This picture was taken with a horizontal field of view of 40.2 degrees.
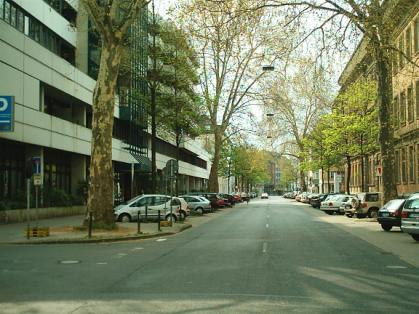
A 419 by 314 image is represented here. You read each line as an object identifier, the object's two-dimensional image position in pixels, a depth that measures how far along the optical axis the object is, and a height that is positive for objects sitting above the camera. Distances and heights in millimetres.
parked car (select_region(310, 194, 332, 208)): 55944 -1139
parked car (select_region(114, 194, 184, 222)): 29156 -992
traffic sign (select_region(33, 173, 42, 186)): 20088 +301
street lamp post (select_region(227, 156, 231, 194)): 88881 +4121
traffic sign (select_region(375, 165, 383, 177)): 32916 +1029
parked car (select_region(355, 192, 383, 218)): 33312 -891
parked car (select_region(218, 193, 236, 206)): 58906 -1100
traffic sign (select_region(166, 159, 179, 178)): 26000 +980
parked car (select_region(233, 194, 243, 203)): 75081 -1297
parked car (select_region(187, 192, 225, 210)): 48344 -878
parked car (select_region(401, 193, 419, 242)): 18203 -901
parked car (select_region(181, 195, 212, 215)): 41406 -1091
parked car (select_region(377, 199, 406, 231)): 23547 -1077
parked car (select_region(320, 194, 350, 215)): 42562 -1145
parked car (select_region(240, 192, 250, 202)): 86469 -1188
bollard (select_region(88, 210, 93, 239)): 19112 -1403
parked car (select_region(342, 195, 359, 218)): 34484 -1096
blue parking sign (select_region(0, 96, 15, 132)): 21878 +3077
